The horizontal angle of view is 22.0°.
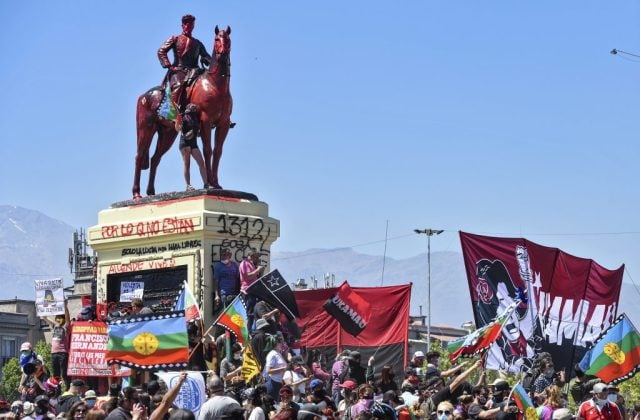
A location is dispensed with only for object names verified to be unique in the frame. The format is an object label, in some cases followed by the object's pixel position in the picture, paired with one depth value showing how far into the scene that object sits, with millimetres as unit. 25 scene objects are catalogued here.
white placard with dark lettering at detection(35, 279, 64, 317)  29344
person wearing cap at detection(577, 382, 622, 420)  23609
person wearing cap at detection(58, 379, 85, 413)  22109
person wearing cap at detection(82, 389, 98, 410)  20944
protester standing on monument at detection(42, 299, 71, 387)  27781
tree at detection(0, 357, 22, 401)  99125
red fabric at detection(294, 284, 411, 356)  28141
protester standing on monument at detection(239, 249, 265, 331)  27531
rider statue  29594
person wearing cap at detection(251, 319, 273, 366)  25453
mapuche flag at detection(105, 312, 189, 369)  21375
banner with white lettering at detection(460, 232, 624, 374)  27078
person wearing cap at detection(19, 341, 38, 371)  25981
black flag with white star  26828
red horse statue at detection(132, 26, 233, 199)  29141
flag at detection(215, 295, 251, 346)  24516
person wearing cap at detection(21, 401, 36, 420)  20797
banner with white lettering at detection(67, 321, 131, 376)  26312
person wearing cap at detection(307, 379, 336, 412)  21225
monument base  28531
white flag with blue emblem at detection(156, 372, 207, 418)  19734
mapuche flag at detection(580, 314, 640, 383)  26250
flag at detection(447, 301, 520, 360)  25359
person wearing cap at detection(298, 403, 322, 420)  18781
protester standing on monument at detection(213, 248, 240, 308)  28031
